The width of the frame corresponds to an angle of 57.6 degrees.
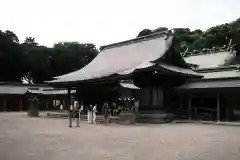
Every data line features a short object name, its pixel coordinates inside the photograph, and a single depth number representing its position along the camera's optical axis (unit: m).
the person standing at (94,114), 15.63
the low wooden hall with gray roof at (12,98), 31.19
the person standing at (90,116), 15.58
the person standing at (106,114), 15.20
